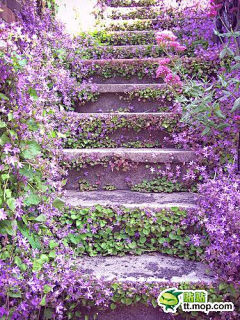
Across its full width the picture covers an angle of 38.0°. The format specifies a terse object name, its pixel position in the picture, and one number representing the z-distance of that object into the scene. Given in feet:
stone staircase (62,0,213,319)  5.49
